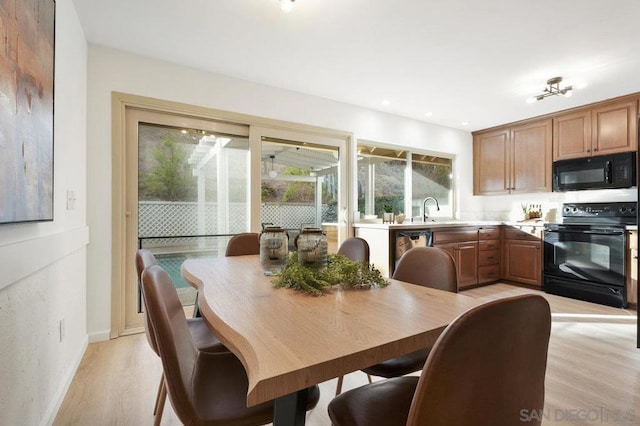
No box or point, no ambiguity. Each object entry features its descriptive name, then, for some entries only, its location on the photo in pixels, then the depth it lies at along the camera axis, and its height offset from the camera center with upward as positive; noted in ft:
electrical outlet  5.52 -2.09
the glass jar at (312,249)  4.28 -0.50
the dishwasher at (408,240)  11.04 -0.98
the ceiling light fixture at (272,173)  10.92 +1.48
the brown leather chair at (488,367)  1.76 -0.95
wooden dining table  1.96 -0.97
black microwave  11.09 +1.61
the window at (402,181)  13.52 +1.59
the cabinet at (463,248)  12.49 -1.46
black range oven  10.80 -1.47
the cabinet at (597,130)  11.14 +3.28
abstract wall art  3.29 +1.32
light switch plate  6.24 +0.30
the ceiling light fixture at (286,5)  6.06 +4.19
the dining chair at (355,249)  6.18 -0.75
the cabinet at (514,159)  13.55 +2.63
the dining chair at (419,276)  4.02 -1.02
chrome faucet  14.67 +0.28
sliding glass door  8.69 +0.77
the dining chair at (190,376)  2.55 -1.70
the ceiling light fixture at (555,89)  10.05 +4.26
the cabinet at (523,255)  13.08 -1.82
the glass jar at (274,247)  4.93 -0.56
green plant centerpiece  3.76 -0.83
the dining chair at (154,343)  4.19 -1.99
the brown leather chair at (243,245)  7.62 -0.79
